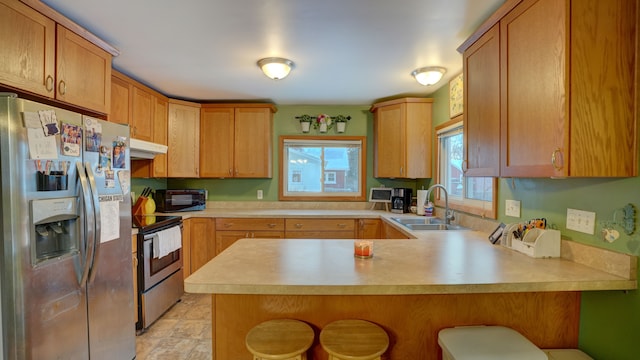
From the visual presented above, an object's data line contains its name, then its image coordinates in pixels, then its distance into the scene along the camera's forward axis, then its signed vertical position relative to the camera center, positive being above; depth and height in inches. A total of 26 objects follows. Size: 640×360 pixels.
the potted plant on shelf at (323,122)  151.5 +29.5
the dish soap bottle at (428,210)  127.1 -13.6
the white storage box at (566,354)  51.8 -31.8
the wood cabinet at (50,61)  59.2 +27.8
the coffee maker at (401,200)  136.3 -10.1
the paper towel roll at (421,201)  130.8 -10.2
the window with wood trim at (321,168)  156.4 +5.7
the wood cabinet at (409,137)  132.6 +19.4
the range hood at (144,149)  100.0 +10.4
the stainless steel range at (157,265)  96.8 -31.9
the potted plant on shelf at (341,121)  152.1 +30.1
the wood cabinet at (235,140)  143.5 +18.8
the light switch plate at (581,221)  53.3 -7.9
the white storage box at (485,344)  43.4 -26.0
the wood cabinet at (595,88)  45.7 +14.5
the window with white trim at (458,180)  95.0 -0.5
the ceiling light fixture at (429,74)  100.1 +36.4
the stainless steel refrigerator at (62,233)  52.1 -11.6
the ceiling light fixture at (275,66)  93.6 +36.5
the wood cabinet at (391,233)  100.7 -20.7
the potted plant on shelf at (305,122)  151.8 +29.5
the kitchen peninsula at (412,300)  48.5 -22.9
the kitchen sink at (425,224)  106.5 -17.5
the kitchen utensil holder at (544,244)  59.3 -13.4
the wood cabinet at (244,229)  133.1 -23.3
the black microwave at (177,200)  133.1 -10.2
